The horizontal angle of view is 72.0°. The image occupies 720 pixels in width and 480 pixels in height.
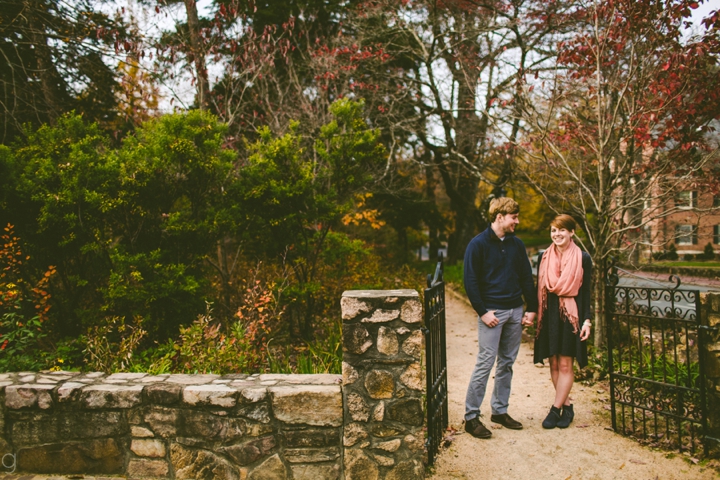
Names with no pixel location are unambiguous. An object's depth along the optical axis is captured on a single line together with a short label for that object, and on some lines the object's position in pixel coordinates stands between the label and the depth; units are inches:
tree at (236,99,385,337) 238.4
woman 162.4
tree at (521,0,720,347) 213.5
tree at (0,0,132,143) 286.4
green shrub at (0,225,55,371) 180.2
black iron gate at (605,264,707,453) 147.3
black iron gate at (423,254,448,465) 142.1
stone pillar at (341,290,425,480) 129.1
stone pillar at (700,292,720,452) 141.5
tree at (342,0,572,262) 447.2
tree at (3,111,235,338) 209.6
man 159.2
